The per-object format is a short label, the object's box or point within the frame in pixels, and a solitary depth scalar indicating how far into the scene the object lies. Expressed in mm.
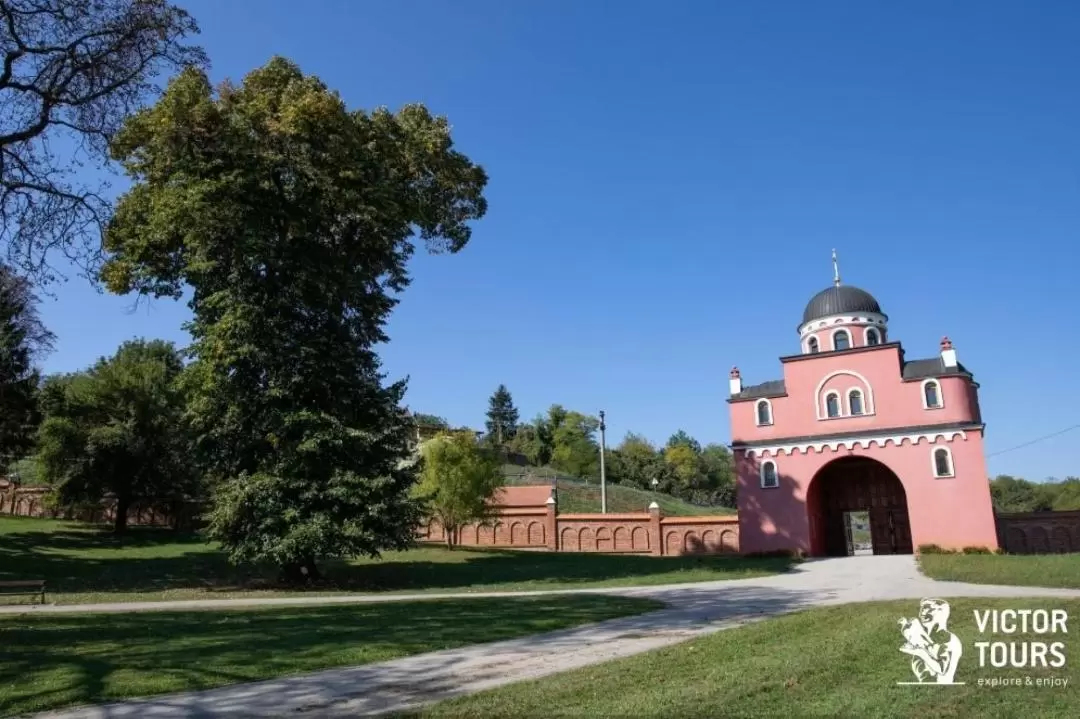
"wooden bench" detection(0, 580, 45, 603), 17312
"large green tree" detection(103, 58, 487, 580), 20047
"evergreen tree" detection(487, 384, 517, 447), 105562
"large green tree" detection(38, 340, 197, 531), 34719
